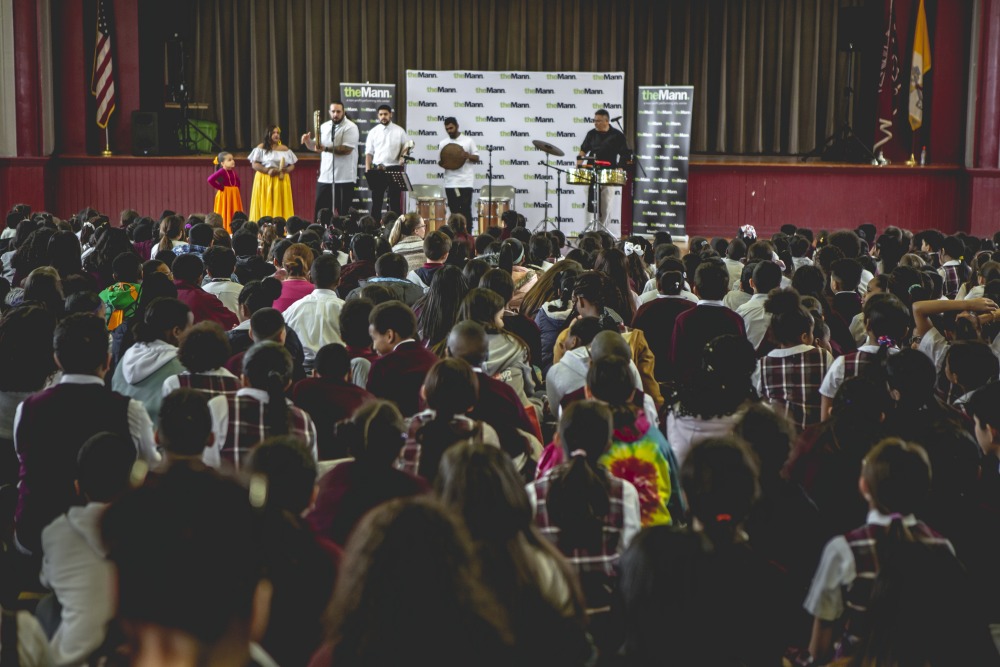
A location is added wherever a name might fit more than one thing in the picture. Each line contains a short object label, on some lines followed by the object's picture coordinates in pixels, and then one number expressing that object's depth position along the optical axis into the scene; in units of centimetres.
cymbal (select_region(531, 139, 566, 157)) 1394
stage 1528
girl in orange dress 1374
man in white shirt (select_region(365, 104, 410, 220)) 1401
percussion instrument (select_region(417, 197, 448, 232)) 1493
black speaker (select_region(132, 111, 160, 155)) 1582
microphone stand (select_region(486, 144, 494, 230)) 1475
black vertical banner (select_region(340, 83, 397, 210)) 1597
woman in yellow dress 1408
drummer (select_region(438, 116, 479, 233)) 1462
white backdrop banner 1623
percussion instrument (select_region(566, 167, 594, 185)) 1346
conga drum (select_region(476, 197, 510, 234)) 1505
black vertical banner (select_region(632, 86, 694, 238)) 1546
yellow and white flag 1567
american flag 1606
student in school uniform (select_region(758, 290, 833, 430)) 477
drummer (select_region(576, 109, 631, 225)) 1387
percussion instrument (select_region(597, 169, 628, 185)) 1334
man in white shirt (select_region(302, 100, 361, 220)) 1383
